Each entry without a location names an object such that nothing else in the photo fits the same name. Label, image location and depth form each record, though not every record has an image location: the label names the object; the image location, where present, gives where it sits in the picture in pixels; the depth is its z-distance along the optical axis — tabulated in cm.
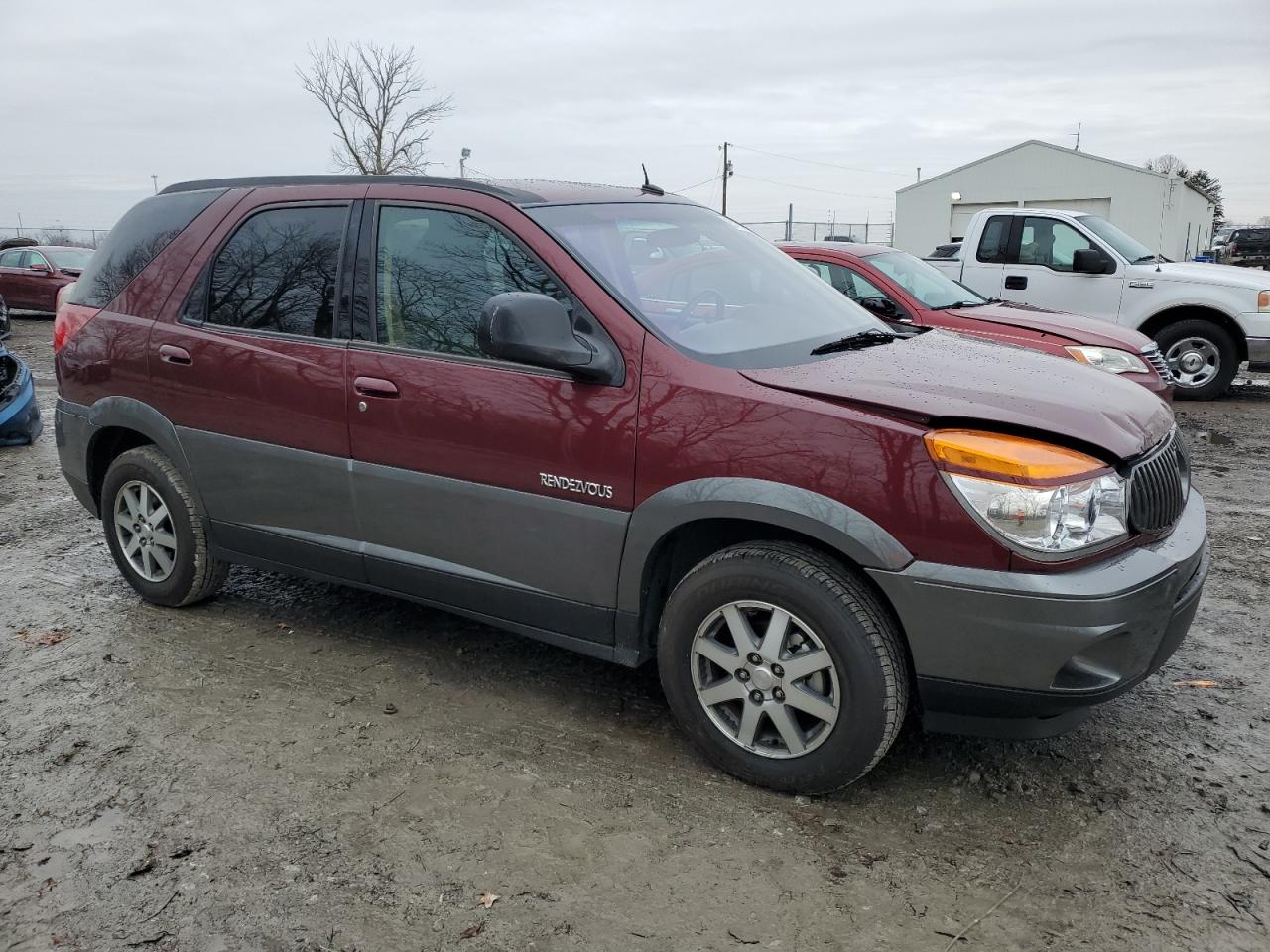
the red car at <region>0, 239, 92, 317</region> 1911
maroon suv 270
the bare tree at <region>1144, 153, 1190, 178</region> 9679
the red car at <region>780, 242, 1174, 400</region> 743
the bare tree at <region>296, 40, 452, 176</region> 3744
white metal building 3734
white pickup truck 998
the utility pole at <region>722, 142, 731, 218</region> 4775
